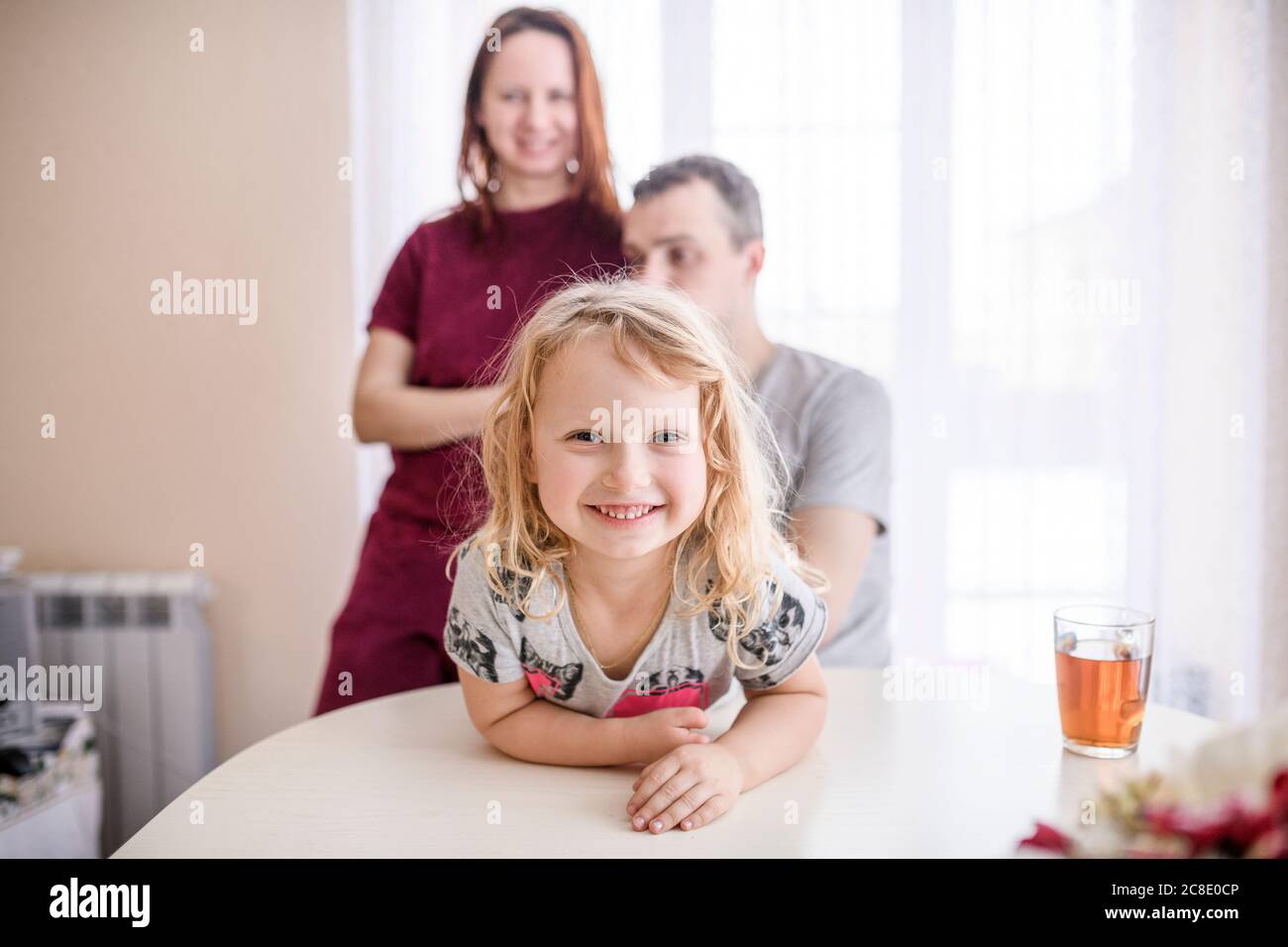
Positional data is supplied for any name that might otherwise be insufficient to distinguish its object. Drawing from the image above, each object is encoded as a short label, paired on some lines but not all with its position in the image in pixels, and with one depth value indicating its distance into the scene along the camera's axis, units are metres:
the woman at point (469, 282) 1.58
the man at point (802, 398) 1.43
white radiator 1.96
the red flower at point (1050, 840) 0.51
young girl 0.82
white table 0.70
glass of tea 0.83
